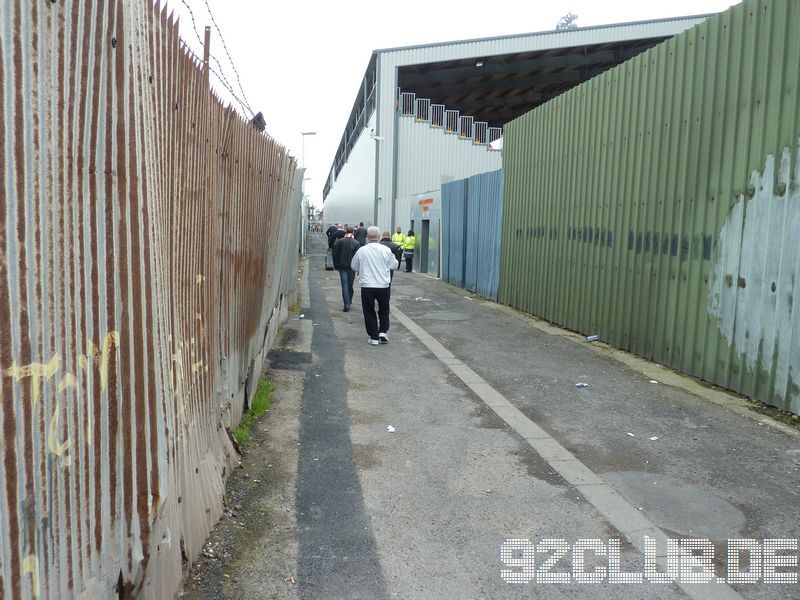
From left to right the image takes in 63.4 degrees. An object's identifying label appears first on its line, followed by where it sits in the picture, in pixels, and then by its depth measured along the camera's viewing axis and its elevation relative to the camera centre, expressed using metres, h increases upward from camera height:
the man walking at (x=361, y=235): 17.33 -0.06
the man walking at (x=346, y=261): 12.77 -0.57
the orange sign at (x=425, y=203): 22.14 +1.08
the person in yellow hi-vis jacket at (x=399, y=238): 24.33 -0.17
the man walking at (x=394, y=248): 15.95 -0.35
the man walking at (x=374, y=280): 9.41 -0.68
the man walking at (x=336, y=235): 19.58 -0.09
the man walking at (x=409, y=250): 24.39 -0.61
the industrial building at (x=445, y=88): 27.45 +7.24
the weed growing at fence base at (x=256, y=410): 5.07 -1.59
